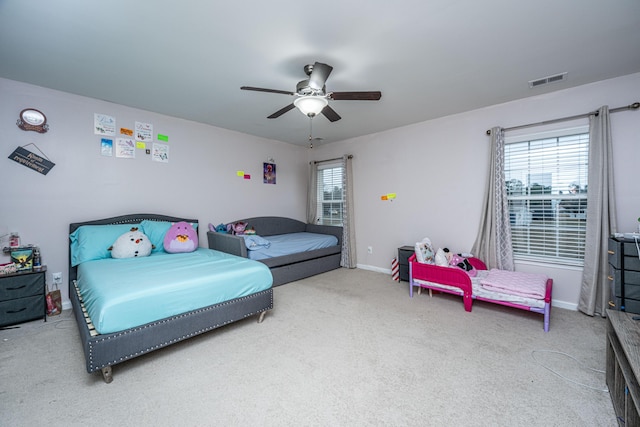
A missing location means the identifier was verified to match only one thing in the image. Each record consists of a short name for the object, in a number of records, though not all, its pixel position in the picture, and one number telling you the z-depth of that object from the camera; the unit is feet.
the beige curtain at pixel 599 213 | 8.93
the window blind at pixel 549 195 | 9.82
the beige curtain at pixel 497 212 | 11.03
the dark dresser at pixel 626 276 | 7.42
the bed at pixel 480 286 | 8.47
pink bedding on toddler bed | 8.57
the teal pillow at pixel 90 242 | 9.57
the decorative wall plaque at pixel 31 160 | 9.21
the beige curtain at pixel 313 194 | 18.65
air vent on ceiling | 8.81
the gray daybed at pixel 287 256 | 12.53
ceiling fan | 7.02
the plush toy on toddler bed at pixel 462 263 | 10.76
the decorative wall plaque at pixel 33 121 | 9.25
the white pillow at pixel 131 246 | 9.77
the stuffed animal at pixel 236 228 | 14.26
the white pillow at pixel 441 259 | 11.07
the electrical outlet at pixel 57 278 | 9.96
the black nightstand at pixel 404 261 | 13.30
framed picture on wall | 16.85
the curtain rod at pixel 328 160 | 16.52
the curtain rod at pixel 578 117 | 8.69
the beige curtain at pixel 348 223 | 16.39
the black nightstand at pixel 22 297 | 8.20
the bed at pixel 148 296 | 5.78
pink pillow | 10.91
